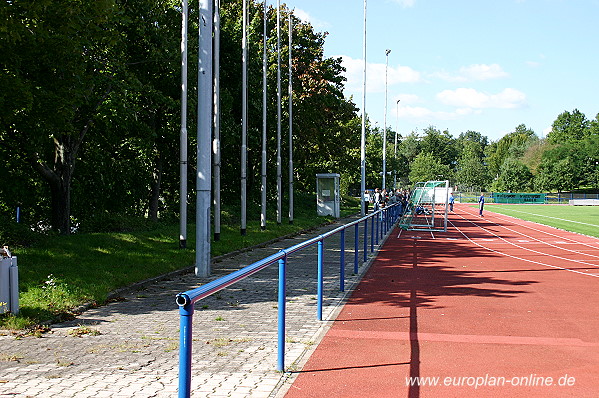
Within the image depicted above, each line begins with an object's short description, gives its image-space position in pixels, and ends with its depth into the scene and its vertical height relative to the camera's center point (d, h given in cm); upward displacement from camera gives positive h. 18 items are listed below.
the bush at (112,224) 2019 -154
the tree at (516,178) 10550 +66
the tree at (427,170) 11281 +193
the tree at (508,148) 14250 +803
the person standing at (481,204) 4804 -175
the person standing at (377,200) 4075 -127
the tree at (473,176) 11900 +103
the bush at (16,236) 1234 -121
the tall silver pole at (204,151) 1274 +54
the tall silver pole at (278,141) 2808 +168
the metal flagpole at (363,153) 3910 +173
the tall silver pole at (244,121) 2250 +207
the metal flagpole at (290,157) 3025 +105
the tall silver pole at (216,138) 1817 +121
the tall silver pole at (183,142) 1623 +94
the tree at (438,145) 15312 +860
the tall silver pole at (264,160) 2492 +74
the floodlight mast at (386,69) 5718 +863
